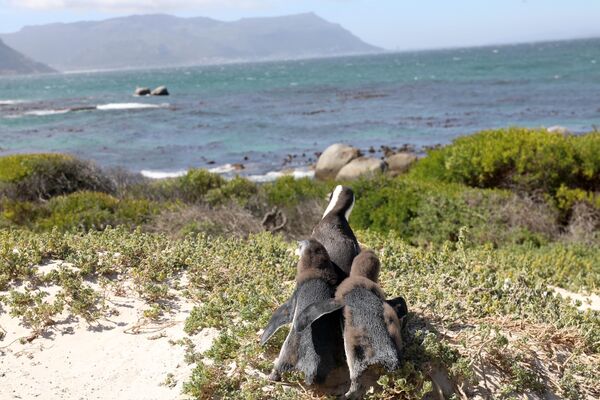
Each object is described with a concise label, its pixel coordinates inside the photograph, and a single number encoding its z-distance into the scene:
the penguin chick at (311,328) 4.49
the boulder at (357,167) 22.62
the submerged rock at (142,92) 81.56
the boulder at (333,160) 25.09
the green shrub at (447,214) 10.55
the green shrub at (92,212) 10.67
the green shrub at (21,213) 11.02
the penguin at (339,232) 4.91
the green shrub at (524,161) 13.06
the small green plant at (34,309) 5.84
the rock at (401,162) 24.78
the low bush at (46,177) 13.65
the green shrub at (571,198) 11.93
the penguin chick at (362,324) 4.29
